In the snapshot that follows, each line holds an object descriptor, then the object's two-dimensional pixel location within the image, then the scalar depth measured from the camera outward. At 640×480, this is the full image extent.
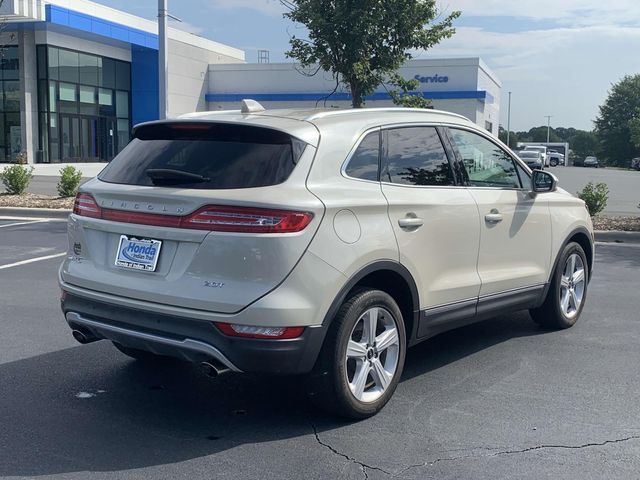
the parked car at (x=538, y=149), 59.94
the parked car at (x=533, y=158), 42.28
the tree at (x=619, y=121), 96.38
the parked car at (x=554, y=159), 69.01
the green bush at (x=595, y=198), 13.88
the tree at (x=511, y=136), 106.68
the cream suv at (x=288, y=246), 3.70
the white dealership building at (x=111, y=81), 36.41
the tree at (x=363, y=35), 14.22
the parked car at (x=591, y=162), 83.44
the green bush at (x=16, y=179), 17.22
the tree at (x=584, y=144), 130.50
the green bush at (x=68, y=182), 16.69
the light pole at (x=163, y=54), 16.09
